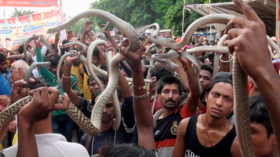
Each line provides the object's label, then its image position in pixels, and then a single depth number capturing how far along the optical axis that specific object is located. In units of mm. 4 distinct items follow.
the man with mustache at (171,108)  2793
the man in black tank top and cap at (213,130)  2184
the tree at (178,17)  22252
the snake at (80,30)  5254
